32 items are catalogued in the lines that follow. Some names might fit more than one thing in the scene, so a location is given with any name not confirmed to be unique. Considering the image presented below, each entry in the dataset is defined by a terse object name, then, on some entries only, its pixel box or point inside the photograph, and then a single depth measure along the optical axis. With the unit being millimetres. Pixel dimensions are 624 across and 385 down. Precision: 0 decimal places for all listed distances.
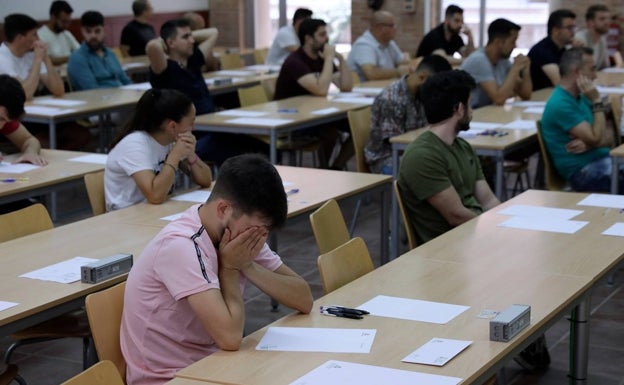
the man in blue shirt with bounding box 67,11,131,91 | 8805
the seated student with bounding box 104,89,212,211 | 4461
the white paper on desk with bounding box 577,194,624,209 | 4398
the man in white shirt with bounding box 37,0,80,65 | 10680
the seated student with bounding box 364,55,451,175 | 6316
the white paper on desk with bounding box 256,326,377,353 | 2699
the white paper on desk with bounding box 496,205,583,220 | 4219
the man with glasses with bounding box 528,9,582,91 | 8656
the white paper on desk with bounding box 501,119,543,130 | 6336
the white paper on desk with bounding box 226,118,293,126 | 6531
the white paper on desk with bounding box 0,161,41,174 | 5125
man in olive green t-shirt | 4363
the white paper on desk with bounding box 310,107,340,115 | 7059
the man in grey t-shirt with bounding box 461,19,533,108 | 7477
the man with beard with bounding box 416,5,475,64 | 10375
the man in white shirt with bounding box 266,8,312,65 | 10781
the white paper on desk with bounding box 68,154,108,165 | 5422
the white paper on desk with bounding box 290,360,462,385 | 2453
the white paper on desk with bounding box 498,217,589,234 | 3982
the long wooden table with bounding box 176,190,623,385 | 2588
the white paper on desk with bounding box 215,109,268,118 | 6969
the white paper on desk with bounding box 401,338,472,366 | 2586
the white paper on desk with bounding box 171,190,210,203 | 4578
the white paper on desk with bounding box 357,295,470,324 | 2947
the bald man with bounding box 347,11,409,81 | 9281
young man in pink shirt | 2654
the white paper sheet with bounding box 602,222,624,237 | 3877
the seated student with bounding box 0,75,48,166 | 5211
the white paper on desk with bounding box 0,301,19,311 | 3057
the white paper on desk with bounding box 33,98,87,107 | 7434
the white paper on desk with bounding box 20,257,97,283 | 3375
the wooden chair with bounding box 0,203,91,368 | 3648
